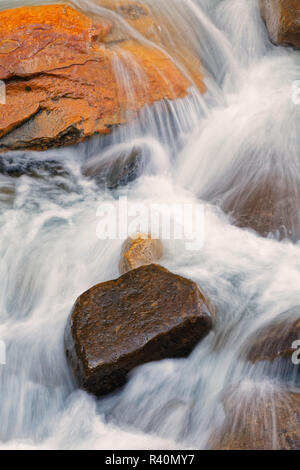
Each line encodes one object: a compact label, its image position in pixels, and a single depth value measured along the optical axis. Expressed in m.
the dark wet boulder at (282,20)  6.07
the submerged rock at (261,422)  2.57
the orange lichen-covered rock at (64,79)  5.22
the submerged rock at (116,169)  5.34
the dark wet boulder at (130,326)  3.18
